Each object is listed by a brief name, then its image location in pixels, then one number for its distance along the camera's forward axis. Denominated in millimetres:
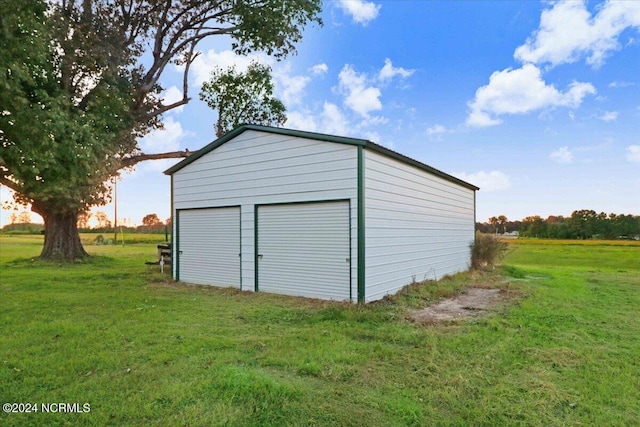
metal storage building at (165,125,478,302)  7449
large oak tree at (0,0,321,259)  8633
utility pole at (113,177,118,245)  37438
